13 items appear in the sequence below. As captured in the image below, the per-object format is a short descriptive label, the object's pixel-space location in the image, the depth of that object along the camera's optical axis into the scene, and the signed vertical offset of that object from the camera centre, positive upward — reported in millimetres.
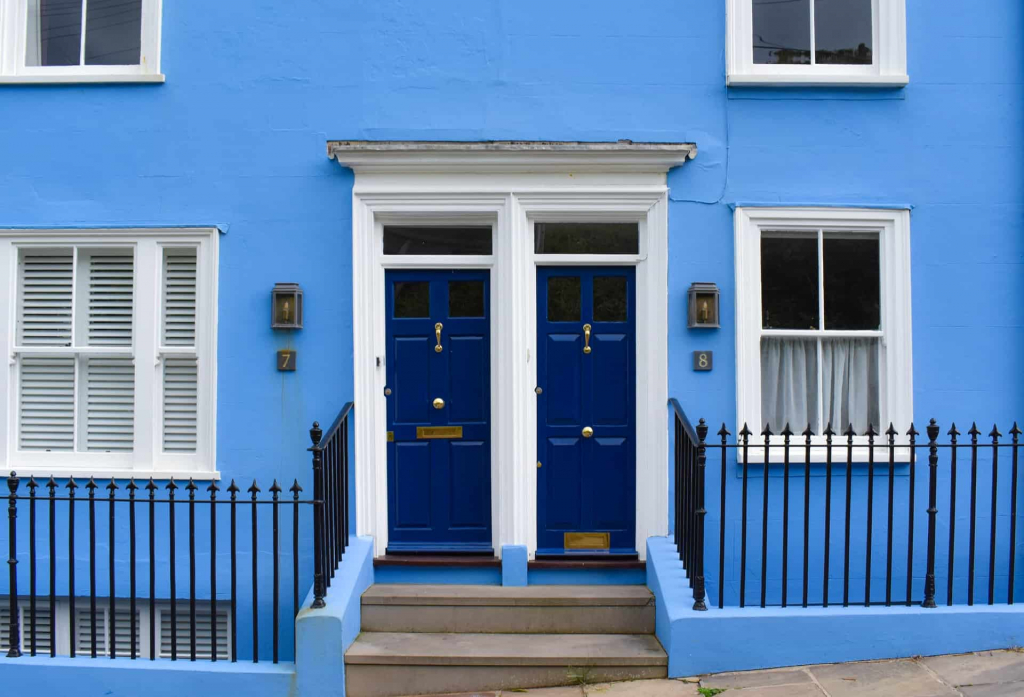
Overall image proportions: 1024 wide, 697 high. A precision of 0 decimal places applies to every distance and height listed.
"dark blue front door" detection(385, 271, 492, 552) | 6070 -545
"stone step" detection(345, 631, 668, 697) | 4922 -1741
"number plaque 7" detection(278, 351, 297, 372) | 5922 -14
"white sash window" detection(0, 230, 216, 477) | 6004 +40
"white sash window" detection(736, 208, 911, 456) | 6027 +236
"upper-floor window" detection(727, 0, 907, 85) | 6066 +2261
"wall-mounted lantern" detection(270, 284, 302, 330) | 5871 +348
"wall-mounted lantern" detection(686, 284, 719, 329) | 5828 +352
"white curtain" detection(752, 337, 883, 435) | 6074 -164
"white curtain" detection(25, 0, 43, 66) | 6254 +2279
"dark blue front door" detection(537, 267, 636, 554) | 6039 -494
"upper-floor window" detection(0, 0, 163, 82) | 6164 +2293
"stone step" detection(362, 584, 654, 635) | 5441 -1577
